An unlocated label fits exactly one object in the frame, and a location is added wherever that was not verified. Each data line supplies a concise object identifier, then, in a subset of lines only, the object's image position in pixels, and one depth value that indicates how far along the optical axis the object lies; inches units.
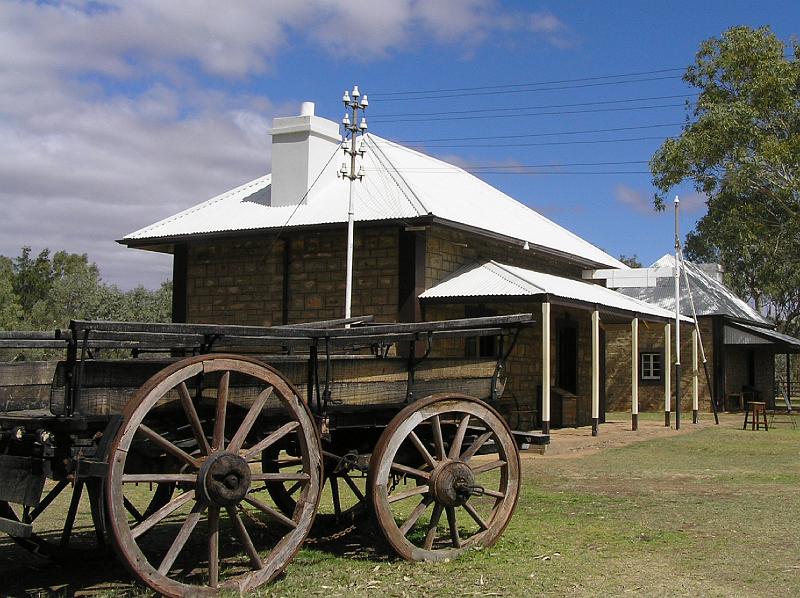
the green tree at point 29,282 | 2255.2
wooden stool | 841.5
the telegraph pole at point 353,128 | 639.8
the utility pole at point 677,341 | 839.1
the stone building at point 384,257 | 676.7
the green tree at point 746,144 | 1024.9
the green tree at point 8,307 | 1822.1
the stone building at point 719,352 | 1186.0
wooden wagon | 202.2
